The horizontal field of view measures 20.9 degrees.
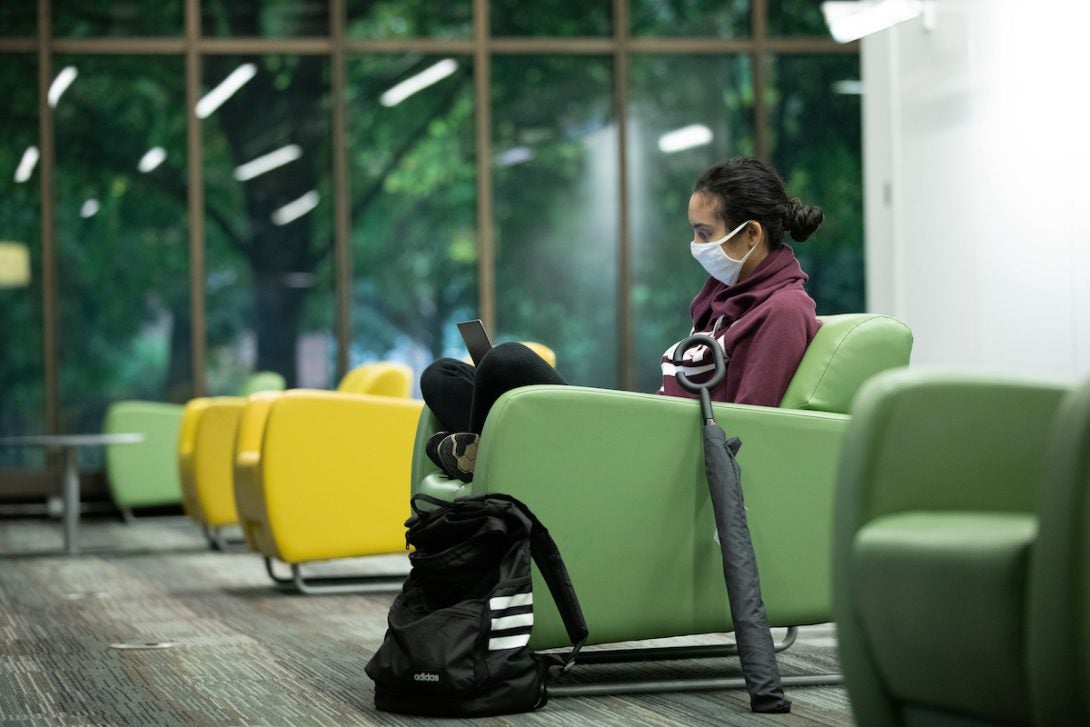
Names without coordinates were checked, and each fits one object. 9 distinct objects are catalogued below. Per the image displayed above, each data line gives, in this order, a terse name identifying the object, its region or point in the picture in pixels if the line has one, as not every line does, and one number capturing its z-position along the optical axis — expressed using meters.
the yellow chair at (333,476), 9.54
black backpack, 5.26
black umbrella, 5.38
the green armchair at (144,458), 17.60
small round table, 13.10
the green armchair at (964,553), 3.24
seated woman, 6.13
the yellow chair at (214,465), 13.69
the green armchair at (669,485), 5.62
